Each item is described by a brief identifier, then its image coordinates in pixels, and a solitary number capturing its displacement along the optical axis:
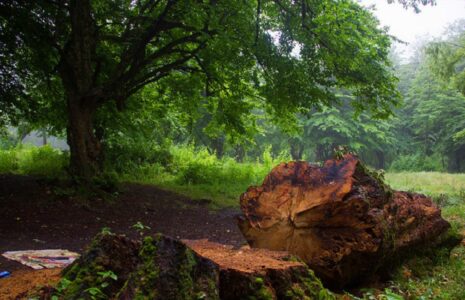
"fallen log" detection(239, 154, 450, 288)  3.96
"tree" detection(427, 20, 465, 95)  15.03
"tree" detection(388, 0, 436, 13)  7.27
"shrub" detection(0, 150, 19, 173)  12.98
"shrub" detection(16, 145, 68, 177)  12.73
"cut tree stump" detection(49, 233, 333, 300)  2.21
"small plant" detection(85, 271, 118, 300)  2.20
